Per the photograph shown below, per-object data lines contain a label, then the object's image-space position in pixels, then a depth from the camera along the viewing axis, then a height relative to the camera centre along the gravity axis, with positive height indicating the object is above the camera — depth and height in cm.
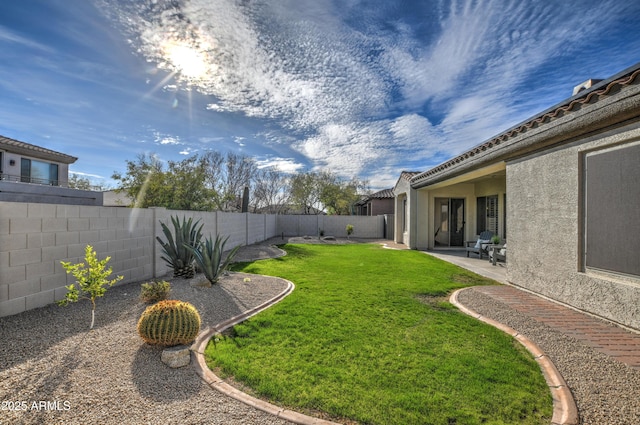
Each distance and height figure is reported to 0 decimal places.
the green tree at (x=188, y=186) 1493 +154
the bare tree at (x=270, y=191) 3572 +316
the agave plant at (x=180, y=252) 746 -103
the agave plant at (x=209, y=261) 677 -115
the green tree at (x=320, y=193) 3547 +287
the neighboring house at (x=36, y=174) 1348 +267
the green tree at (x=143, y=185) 1452 +155
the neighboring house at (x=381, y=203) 3055 +144
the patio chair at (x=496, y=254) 1011 -139
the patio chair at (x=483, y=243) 1167 -115
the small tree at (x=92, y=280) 411 -100
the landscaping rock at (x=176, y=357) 325 -170
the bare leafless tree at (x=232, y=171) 2917 +493
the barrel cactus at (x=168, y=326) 349 -143
